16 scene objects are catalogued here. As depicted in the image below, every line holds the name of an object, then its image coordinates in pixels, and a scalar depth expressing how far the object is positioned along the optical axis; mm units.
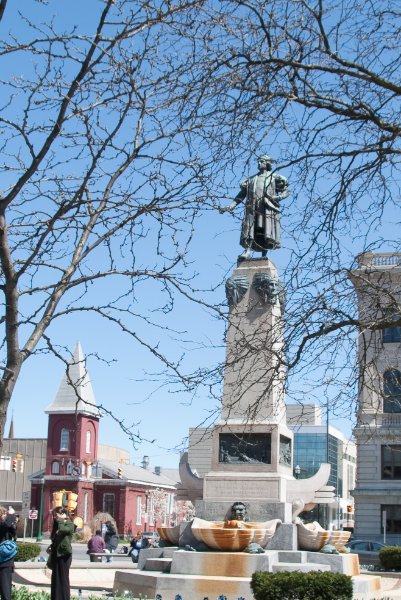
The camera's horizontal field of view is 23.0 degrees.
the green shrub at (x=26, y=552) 28422
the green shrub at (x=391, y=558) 27812
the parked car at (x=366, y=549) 33400
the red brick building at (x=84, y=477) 76250
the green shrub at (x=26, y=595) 11766
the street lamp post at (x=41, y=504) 70019
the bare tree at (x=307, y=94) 8859
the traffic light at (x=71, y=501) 36338
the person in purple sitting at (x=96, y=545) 30750
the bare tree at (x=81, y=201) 8711
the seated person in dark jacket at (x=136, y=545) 28628
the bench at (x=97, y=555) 29453
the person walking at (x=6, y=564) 12082
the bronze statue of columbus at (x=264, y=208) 11781
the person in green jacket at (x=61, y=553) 12000
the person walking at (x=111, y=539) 38844
